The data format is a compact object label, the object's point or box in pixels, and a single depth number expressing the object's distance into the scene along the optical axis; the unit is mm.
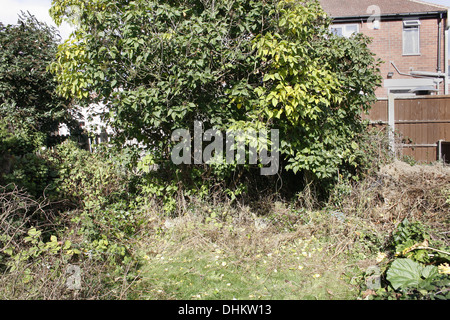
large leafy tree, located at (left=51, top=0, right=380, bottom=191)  4223
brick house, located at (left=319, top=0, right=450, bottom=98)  14203
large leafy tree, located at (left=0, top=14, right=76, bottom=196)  7273
